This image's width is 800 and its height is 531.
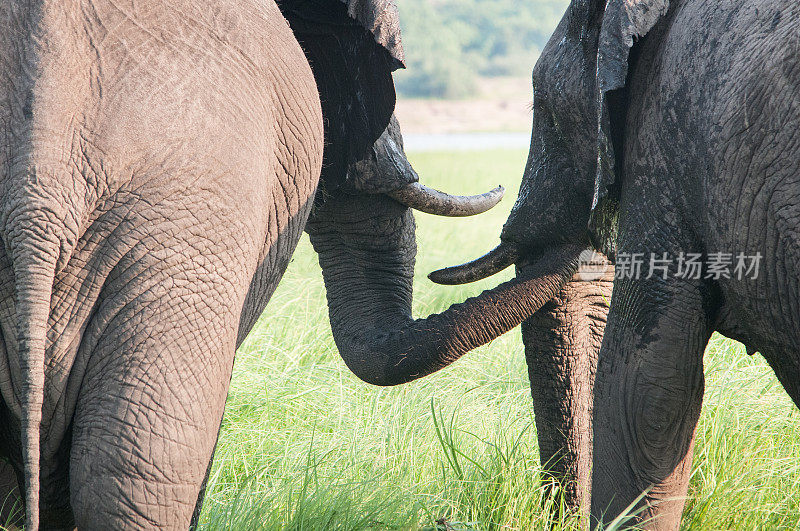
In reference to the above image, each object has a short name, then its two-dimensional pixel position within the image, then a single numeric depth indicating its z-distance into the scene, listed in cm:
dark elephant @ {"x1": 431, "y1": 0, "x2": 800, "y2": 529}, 2662
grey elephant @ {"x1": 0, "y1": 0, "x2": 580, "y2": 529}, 2630
